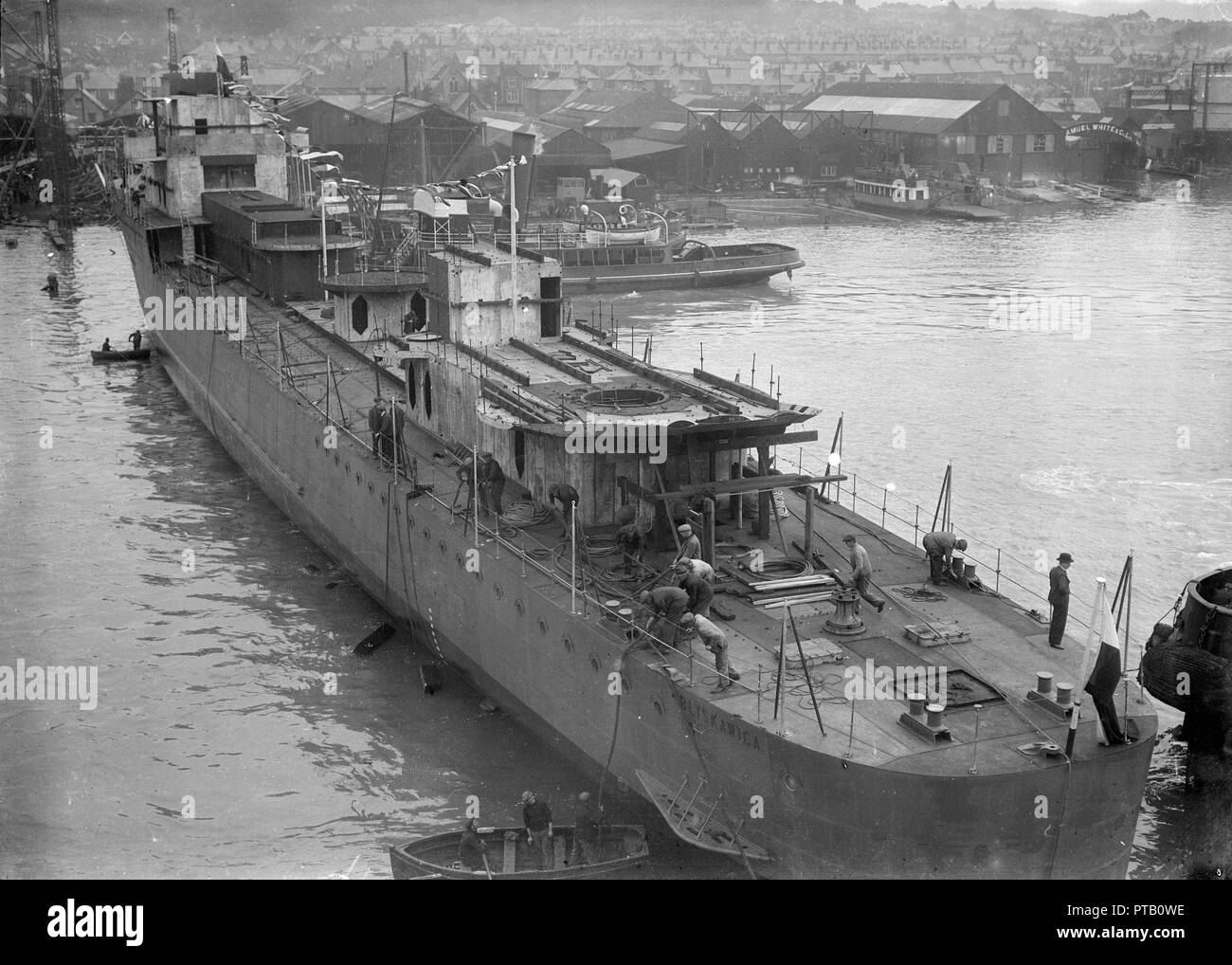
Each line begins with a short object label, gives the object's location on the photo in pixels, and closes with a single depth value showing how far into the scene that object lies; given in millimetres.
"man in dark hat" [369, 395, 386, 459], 27547
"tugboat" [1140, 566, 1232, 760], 22203
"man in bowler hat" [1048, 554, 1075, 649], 19828
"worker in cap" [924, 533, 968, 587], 21844
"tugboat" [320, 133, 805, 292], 66188
